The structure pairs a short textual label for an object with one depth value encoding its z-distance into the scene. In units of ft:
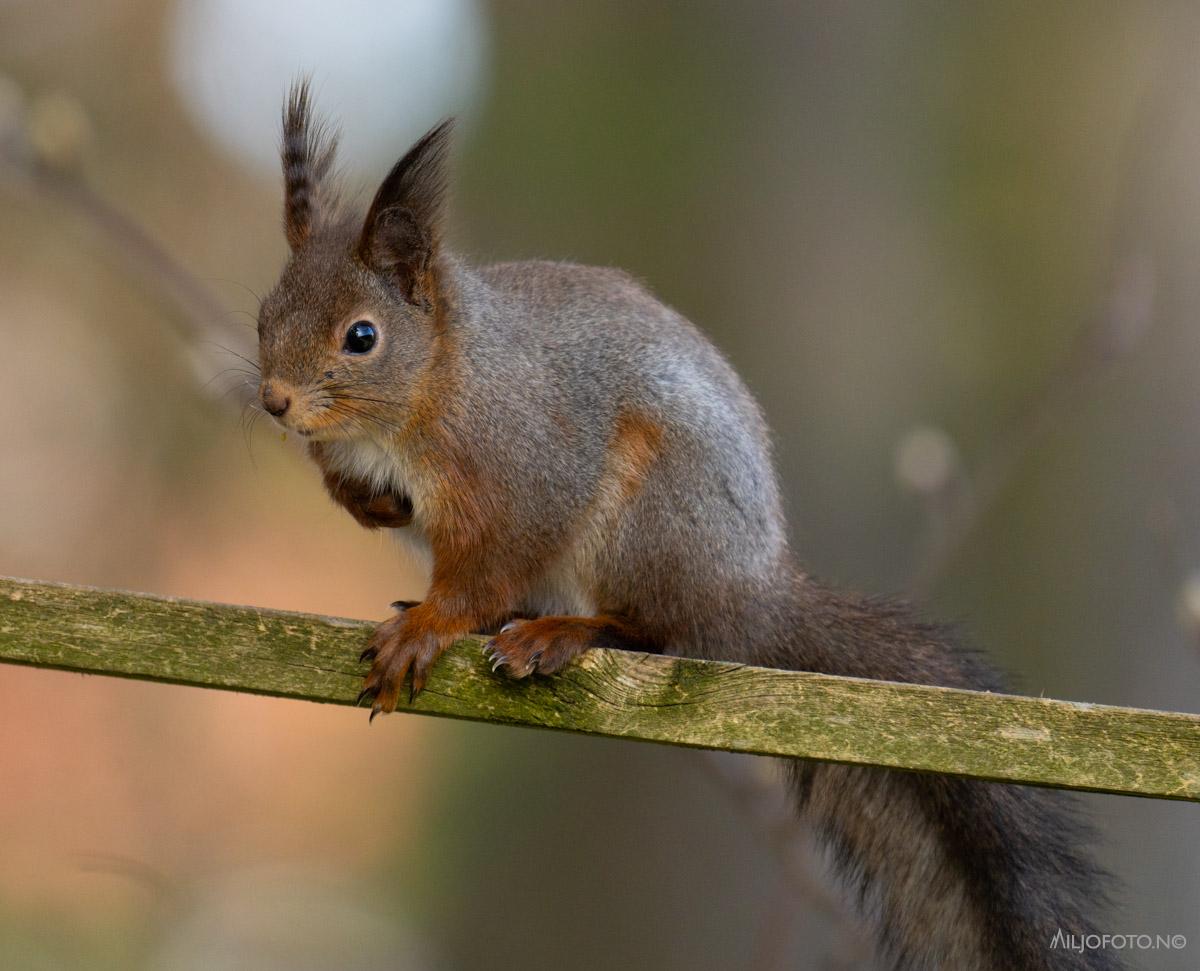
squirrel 20.71
